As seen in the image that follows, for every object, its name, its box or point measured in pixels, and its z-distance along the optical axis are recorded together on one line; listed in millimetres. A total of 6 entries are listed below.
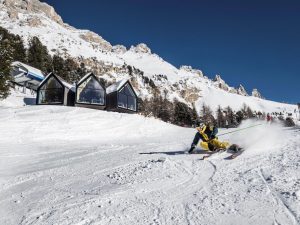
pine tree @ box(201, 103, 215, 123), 80333
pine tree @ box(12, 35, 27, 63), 47734
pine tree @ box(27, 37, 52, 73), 50757
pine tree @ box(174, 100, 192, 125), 52414
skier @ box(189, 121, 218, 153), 9515
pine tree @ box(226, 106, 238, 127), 73440
